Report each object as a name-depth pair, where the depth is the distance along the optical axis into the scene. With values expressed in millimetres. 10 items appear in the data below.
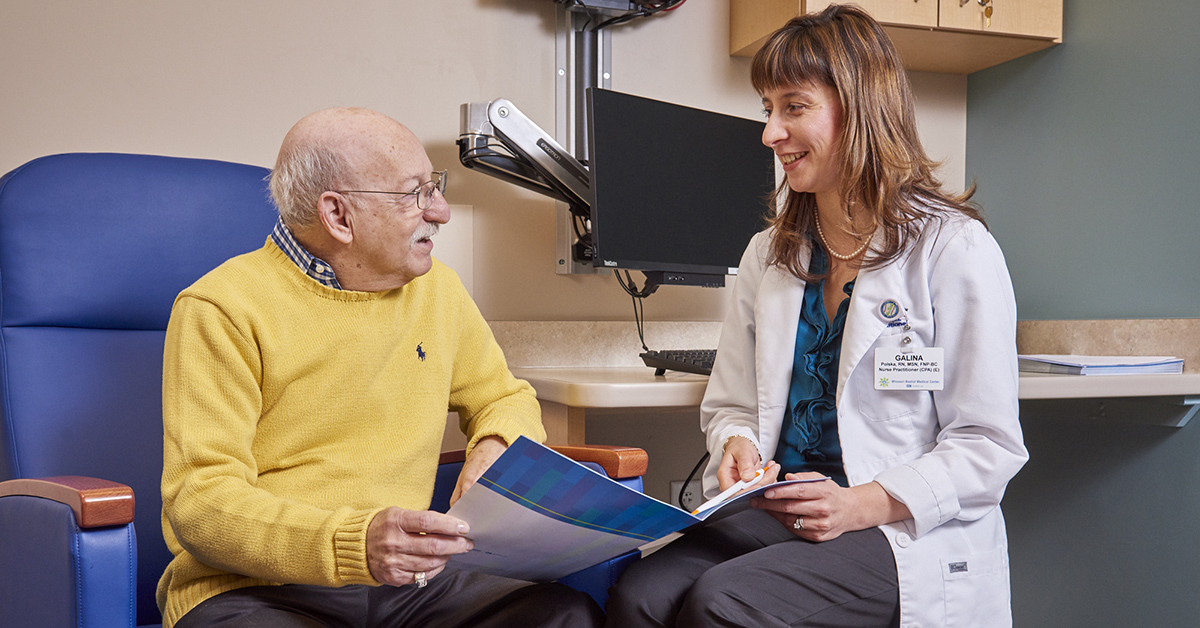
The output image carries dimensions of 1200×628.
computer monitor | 1728
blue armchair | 1222
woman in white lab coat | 1063
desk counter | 1439
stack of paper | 1590
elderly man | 934
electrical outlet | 2186
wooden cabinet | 1964
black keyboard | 1560
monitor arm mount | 1789
